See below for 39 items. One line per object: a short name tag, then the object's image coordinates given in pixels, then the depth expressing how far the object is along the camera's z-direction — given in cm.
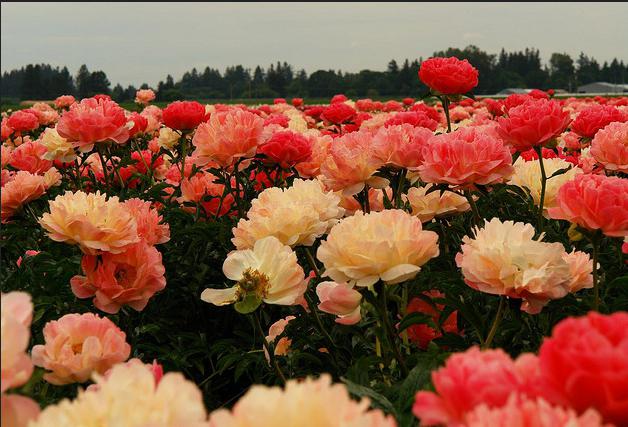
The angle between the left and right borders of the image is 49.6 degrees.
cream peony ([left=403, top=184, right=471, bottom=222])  189
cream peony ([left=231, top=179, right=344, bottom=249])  153
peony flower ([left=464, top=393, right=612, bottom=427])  51
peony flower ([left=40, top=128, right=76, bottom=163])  274
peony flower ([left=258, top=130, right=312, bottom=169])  234
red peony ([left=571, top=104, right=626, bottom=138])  284
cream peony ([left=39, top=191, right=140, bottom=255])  152
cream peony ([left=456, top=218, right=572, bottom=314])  120
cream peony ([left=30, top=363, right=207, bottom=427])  59
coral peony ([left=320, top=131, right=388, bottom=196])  189
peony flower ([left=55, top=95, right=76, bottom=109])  764
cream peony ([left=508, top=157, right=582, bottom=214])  208
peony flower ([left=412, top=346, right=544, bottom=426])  57
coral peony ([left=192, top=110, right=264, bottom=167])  215
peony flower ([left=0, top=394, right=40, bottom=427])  61
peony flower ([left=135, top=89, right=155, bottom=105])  732
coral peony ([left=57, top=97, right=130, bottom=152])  231
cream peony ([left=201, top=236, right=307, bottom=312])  142
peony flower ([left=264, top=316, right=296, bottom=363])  179
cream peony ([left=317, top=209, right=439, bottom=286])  119
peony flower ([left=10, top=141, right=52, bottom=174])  316
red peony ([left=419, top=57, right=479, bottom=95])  259
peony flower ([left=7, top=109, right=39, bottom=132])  501
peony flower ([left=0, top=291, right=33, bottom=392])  59
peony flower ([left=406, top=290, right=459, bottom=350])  161
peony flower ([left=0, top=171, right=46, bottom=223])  241
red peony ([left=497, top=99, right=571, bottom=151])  189
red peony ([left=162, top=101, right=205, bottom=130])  279
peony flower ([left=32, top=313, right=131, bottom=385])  107
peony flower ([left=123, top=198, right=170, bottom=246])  180
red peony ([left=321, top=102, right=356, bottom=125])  452
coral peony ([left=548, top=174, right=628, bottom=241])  134
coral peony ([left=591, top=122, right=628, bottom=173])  211
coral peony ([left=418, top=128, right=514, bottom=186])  165
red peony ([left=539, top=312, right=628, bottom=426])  55
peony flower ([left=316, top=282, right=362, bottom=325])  134
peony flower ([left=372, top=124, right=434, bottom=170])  187
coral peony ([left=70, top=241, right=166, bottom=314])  158
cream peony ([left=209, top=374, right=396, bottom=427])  52
